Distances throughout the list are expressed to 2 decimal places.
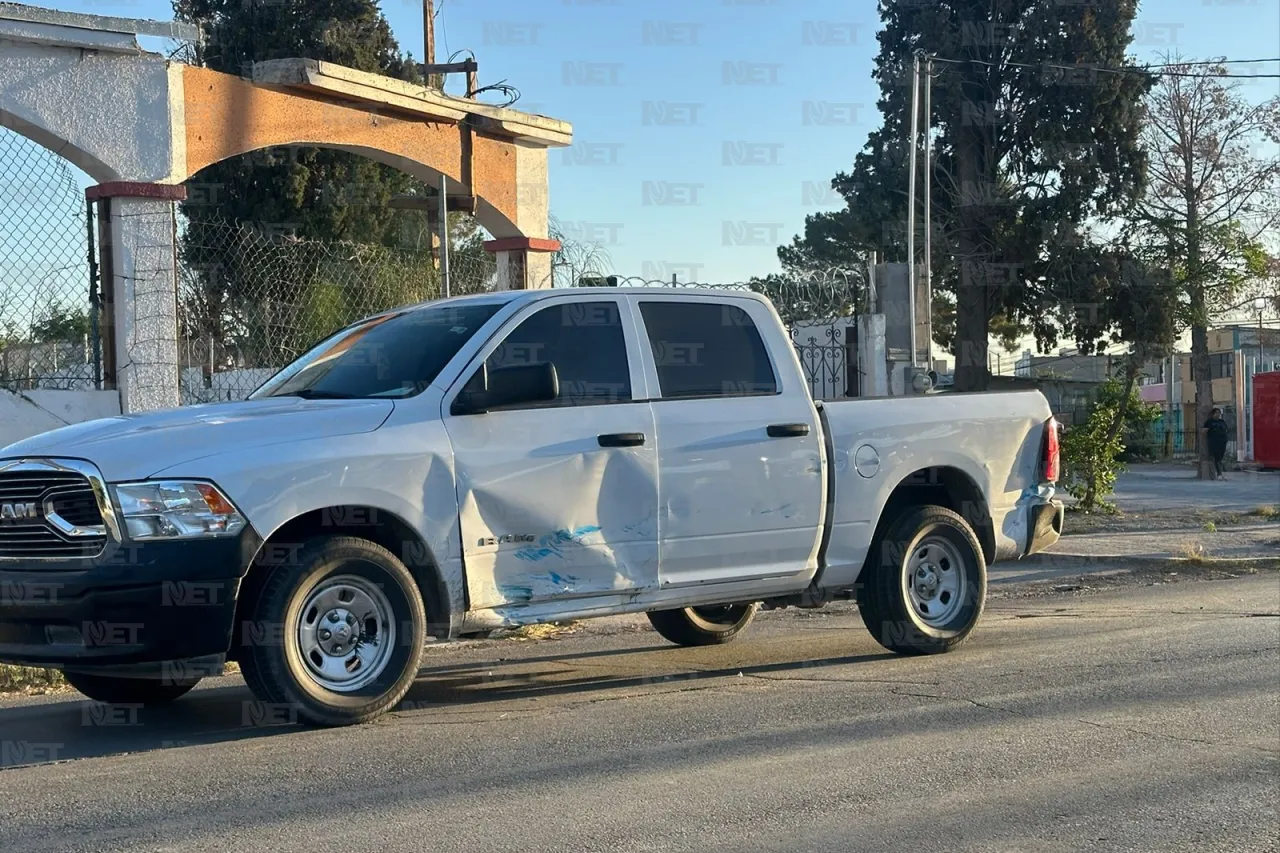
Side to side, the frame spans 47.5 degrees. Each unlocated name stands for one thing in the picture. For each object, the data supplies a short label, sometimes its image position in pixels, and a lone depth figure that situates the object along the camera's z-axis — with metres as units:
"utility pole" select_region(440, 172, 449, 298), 11.59
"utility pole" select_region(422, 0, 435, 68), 31.19
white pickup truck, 5.91
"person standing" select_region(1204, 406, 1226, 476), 32.91
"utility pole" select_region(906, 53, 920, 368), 24.91
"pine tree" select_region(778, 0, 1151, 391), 39.62
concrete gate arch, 9.94
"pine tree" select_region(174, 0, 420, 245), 30.89
